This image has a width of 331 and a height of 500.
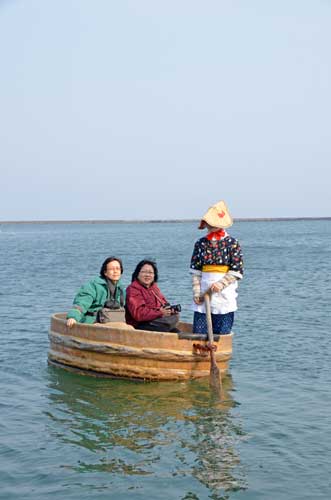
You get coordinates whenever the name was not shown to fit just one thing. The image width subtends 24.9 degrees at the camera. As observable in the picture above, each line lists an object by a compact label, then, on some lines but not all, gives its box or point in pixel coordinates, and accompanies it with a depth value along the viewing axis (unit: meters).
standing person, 9.22
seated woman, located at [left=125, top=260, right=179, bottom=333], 9.73
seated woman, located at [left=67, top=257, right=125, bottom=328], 10.20
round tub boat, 9.34
